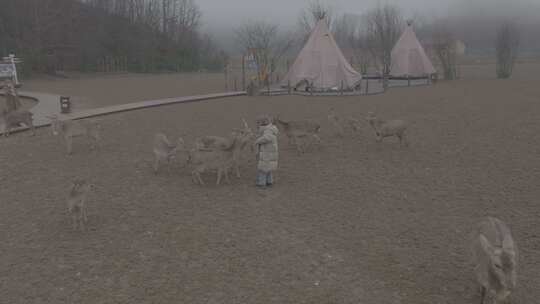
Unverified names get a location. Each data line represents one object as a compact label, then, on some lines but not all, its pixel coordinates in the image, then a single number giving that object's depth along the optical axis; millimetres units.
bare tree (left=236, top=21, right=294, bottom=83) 32481
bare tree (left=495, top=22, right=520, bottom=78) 37000
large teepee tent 24359
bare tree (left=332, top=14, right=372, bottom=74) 46312
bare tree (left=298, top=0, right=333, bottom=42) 45969
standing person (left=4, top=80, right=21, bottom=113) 14452
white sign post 27886
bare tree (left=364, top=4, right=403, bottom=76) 41312
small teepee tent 32031
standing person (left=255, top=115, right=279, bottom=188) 7387
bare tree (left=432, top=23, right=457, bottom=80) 34562
